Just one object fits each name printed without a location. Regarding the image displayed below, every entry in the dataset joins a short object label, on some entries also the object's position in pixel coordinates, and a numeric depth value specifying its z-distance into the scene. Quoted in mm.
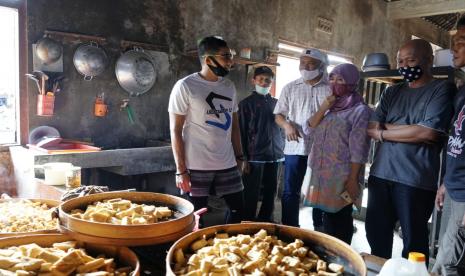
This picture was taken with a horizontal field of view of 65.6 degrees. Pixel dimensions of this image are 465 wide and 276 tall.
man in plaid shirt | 2939
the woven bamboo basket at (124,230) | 1179
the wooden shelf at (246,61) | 4719
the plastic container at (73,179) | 2469
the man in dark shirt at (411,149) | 1984
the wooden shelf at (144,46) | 4090
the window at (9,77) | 3389
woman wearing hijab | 2301
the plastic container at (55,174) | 2596
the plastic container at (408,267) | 1027
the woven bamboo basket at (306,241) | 1102
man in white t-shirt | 2291
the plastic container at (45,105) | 3386
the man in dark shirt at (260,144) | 3910
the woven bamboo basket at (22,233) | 1262
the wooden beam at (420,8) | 6793
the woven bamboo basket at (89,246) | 1139
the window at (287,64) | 6043
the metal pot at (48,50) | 3402
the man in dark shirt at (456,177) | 1664
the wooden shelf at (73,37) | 3520
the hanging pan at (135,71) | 3992
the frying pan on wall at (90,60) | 3652
